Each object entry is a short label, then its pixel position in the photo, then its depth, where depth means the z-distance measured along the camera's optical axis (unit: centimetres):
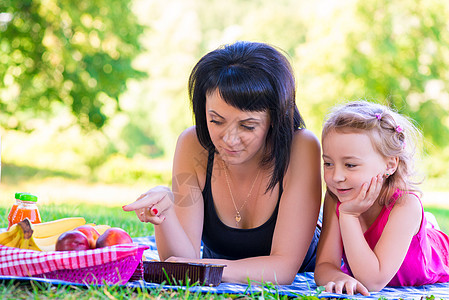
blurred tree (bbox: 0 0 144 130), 1206
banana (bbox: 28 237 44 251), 244
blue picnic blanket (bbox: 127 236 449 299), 241
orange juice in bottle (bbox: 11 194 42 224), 293
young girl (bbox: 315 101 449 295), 281
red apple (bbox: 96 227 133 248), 238
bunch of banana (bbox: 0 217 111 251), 243
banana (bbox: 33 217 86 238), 286
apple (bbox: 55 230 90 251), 234
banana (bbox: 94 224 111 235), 287
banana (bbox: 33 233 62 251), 264
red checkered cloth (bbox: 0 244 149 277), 225
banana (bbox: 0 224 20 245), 245
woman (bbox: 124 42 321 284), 273
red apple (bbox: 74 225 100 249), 242
